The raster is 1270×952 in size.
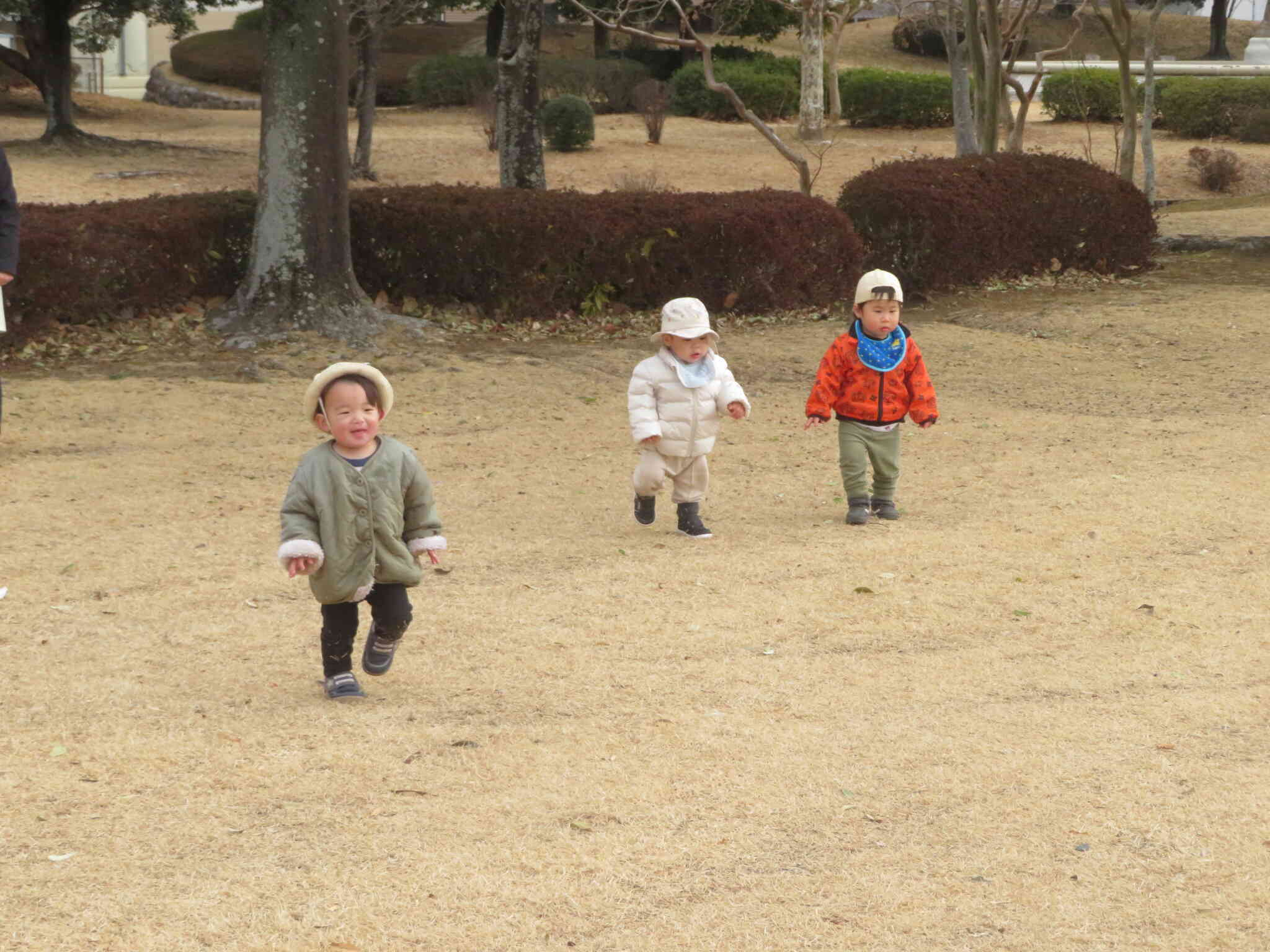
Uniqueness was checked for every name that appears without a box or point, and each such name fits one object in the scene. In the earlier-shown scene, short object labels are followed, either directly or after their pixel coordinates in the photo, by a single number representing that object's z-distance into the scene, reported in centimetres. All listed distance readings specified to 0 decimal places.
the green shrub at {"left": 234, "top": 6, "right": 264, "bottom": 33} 3838
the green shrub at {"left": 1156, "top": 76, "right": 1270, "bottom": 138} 2936
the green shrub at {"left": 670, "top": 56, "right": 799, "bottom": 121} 3131
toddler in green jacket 423
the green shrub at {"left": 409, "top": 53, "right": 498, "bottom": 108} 3206
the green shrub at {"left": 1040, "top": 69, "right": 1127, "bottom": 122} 3102
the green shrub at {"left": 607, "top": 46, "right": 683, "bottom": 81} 3447
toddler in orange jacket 675
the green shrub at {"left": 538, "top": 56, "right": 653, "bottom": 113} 3175
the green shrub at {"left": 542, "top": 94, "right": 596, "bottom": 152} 2531
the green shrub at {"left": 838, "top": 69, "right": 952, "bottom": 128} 3086
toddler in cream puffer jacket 629
